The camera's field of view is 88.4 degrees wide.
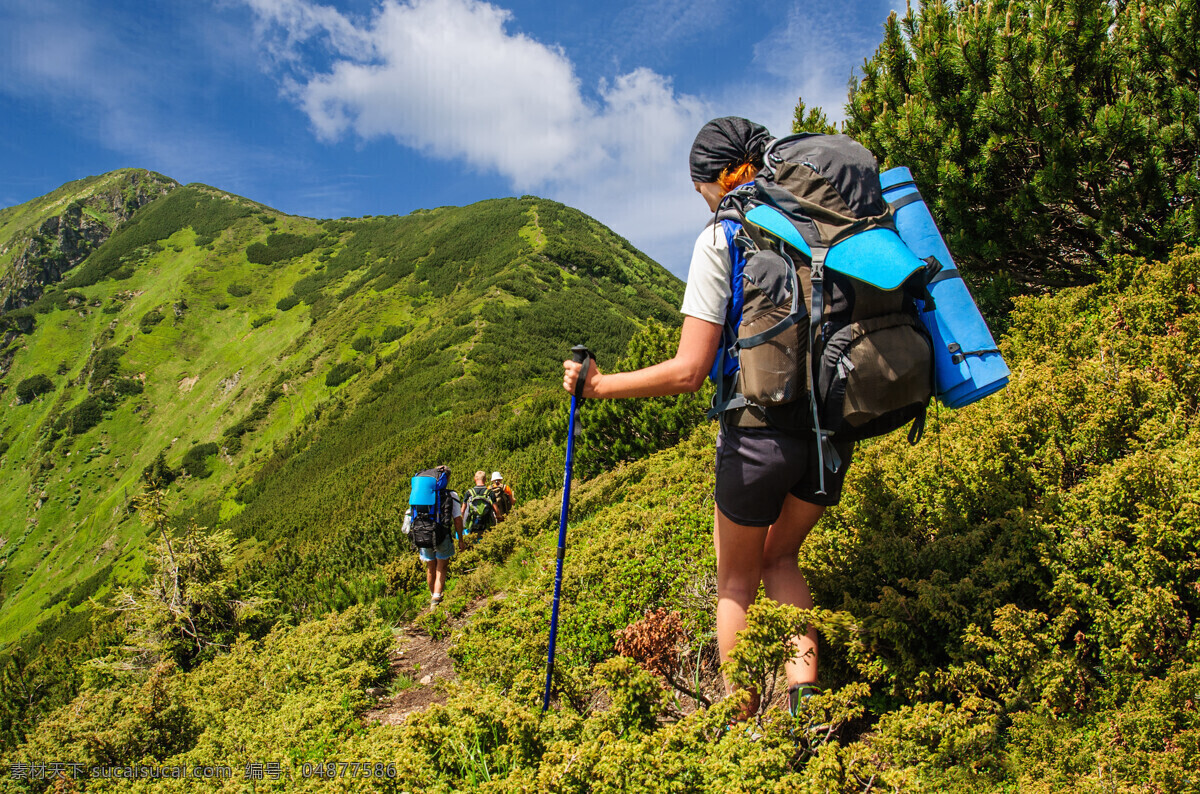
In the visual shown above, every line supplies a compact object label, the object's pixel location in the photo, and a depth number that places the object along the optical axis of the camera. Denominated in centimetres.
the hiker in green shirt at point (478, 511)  950
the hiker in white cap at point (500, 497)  962
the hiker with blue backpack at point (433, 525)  710
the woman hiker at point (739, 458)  179
